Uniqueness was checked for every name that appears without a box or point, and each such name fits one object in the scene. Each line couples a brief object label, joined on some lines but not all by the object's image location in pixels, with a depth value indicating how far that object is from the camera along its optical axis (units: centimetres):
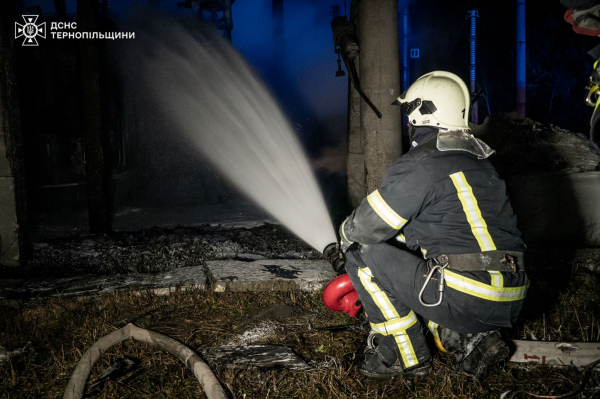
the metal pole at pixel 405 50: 2145
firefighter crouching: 246
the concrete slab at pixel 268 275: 412
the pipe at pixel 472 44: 1861
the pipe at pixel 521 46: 1606
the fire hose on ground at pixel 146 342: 247
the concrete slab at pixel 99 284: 401
